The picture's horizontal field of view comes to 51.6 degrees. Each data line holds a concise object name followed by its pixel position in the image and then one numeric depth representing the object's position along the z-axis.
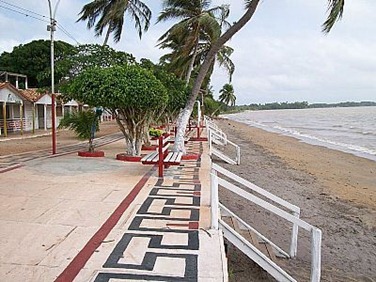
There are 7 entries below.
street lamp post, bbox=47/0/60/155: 12.62
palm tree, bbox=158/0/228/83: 16.68
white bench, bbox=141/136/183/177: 8.26
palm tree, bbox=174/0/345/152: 10.30
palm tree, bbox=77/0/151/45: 22.47
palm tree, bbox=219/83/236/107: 83.50
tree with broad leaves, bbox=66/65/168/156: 9.91
